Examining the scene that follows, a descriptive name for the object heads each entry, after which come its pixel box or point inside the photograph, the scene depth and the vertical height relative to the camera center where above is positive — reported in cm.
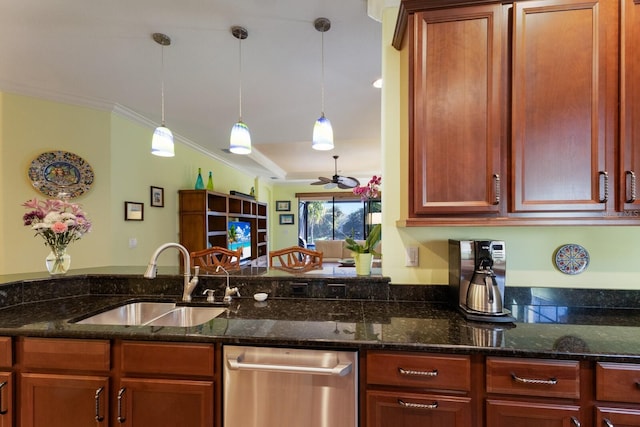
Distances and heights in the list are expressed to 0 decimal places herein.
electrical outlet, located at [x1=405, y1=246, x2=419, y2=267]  165 -24
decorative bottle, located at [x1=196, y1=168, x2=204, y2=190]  396 +42
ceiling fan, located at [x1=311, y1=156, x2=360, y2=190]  509 +57
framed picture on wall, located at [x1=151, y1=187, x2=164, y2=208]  336 +21
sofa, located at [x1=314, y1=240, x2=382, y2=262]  687 -83
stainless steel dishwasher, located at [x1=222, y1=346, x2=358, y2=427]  112 -68
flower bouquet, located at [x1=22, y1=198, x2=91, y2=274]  170 -6
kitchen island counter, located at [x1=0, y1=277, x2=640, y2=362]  108 -49
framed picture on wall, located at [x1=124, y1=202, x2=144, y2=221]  301 +3
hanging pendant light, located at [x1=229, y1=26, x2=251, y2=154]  192 +50
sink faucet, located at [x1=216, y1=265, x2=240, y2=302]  167 -46
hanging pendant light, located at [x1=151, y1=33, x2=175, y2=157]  200 +50
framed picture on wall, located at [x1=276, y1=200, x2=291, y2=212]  804 +22
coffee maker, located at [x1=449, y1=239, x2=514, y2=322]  133 -31
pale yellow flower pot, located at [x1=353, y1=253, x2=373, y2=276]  174 -29
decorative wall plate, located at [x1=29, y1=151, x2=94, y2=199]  261 +37
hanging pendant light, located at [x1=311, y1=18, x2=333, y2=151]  190 +52
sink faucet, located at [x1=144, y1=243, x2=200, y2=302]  166 -39
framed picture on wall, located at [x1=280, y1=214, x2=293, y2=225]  802 -14
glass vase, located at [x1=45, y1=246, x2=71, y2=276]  180 -29
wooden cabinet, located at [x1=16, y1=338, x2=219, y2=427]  118 -70
